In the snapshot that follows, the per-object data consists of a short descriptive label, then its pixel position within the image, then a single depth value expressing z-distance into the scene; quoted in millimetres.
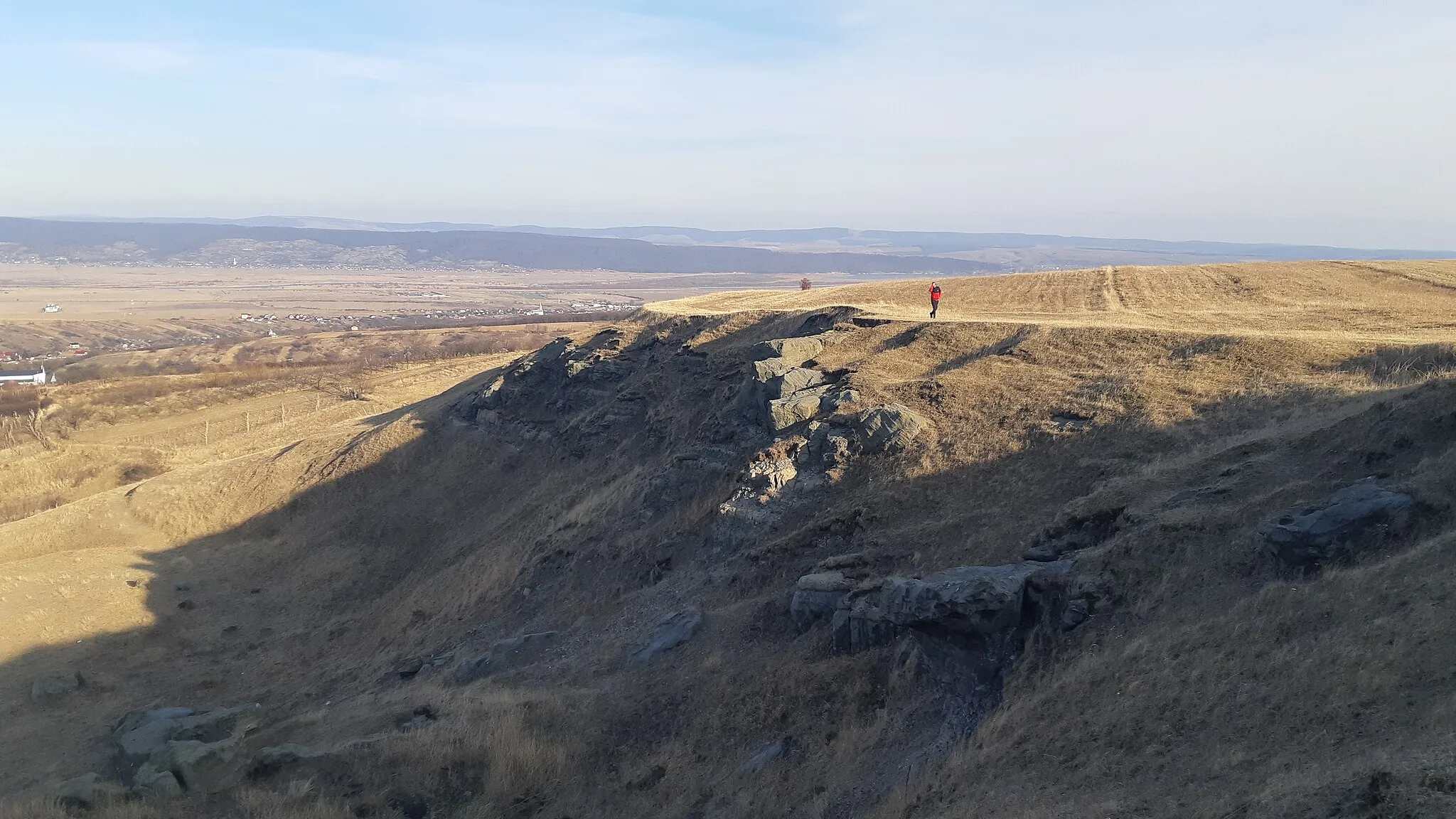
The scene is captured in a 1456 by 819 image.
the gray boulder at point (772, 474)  25078
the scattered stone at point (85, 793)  18109
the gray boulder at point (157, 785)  18209
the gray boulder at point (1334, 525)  13062
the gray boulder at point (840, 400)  26938
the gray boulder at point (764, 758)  15531
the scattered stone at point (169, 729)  20609
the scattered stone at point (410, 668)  25422
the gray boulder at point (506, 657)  23000
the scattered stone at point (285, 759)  18578
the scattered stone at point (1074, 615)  14414
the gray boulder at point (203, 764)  18719
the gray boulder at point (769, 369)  30141
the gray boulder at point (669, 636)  20584
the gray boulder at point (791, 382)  28922
